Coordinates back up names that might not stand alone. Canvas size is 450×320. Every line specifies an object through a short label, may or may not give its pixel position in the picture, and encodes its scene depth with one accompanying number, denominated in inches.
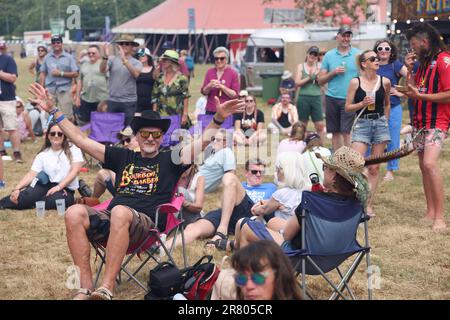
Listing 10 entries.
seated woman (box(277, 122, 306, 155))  325.8
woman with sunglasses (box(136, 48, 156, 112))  372.5
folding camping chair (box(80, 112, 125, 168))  398.3
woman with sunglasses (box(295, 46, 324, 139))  410.0
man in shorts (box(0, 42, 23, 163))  390.3
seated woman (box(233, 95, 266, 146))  441.4
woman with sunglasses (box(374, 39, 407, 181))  298.8
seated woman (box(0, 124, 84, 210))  293.1
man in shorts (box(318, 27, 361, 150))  330.3
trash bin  772.0
